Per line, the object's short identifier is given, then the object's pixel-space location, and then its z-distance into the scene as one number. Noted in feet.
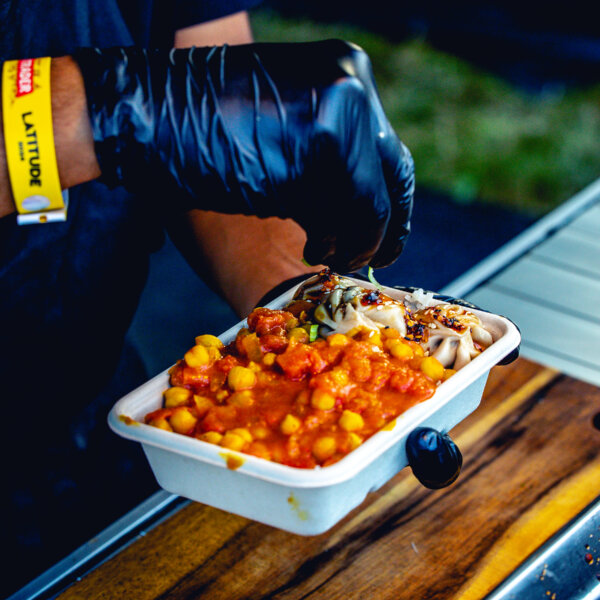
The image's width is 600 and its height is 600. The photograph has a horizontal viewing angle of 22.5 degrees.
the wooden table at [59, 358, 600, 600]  2.78
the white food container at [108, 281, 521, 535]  2.49
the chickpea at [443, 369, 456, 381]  2.71
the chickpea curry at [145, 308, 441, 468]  2.56
